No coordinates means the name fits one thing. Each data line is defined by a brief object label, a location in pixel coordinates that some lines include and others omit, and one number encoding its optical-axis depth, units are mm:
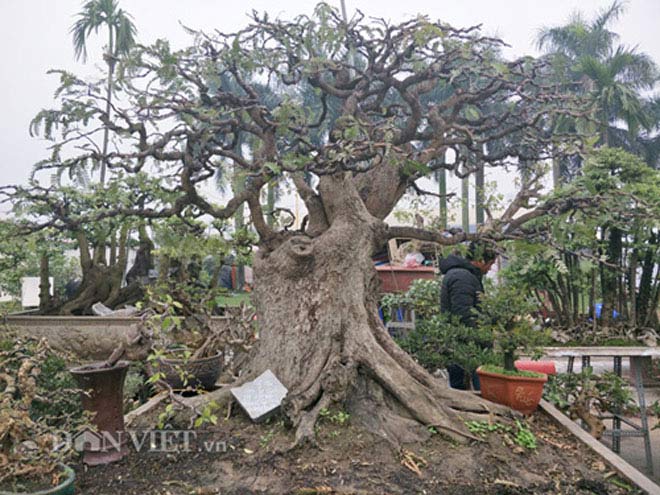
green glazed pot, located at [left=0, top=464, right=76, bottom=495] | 1943
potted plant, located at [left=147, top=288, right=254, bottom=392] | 3703
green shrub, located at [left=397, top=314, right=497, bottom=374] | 3861
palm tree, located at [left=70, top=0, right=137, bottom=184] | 11672
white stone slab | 3055
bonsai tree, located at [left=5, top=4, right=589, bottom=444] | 3074
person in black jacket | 4219
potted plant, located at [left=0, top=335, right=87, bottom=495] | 1979
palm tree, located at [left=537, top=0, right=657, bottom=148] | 17094
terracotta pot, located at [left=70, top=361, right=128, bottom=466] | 2584
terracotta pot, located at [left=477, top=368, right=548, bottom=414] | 3375
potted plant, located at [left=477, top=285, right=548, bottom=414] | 3383
